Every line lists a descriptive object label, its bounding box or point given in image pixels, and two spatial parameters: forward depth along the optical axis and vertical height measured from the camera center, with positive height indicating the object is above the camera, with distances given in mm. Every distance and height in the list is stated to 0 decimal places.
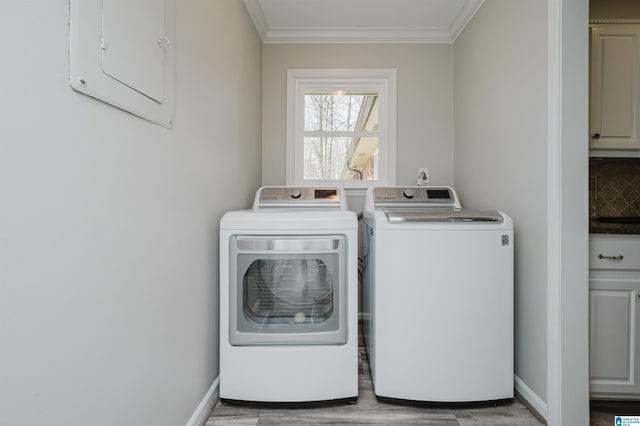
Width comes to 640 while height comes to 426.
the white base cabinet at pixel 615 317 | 1433 -474
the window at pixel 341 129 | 2619 +751
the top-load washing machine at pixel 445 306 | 1475 -442
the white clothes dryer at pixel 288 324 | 1472 -540
